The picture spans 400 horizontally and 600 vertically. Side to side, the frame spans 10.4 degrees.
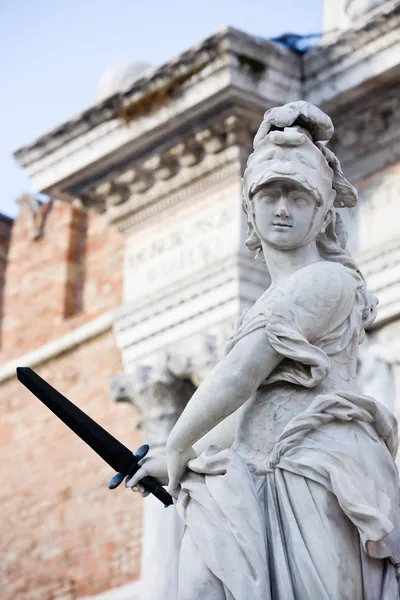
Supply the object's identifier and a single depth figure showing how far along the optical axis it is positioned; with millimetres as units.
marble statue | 4428
